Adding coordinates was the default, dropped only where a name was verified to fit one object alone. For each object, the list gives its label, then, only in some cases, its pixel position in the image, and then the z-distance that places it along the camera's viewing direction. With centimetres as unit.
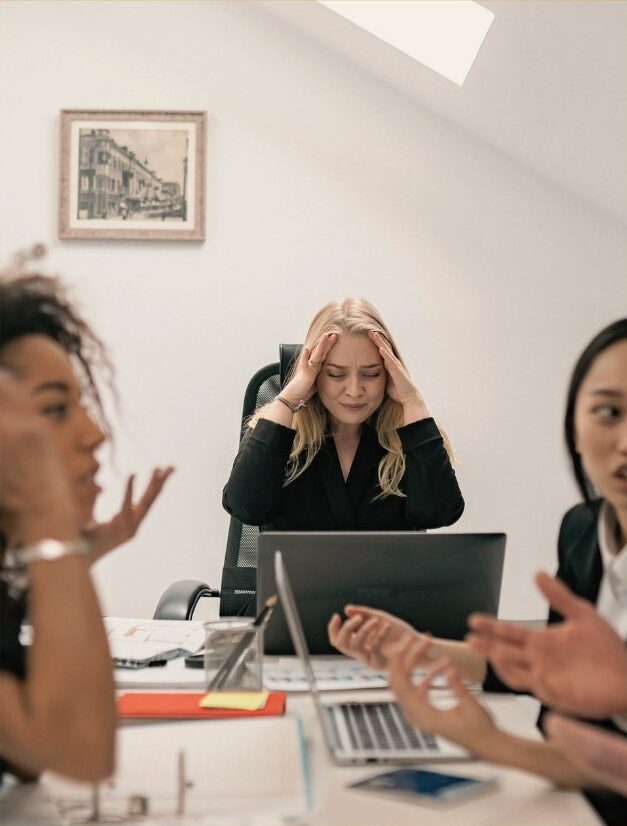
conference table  91
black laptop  142
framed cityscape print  302
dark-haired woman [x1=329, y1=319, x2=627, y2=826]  98
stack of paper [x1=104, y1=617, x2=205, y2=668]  151
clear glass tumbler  133
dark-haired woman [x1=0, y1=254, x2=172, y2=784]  74
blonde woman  208
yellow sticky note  124
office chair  200
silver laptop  106
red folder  120
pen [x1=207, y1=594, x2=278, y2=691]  132
